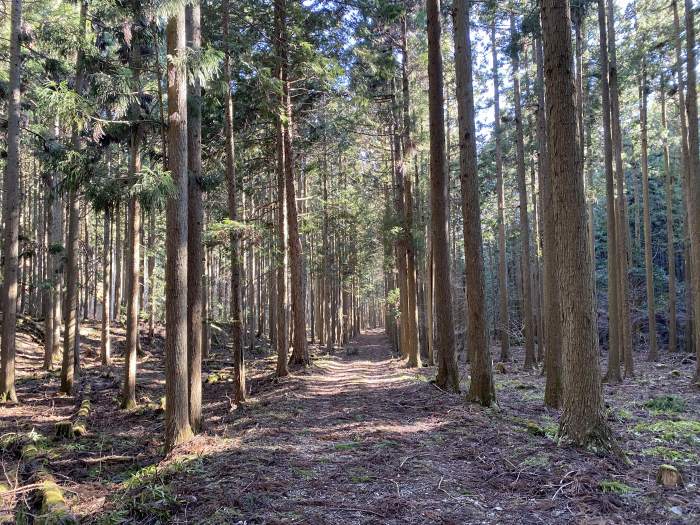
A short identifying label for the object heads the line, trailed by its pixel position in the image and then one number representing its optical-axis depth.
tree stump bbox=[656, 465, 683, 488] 4.69
